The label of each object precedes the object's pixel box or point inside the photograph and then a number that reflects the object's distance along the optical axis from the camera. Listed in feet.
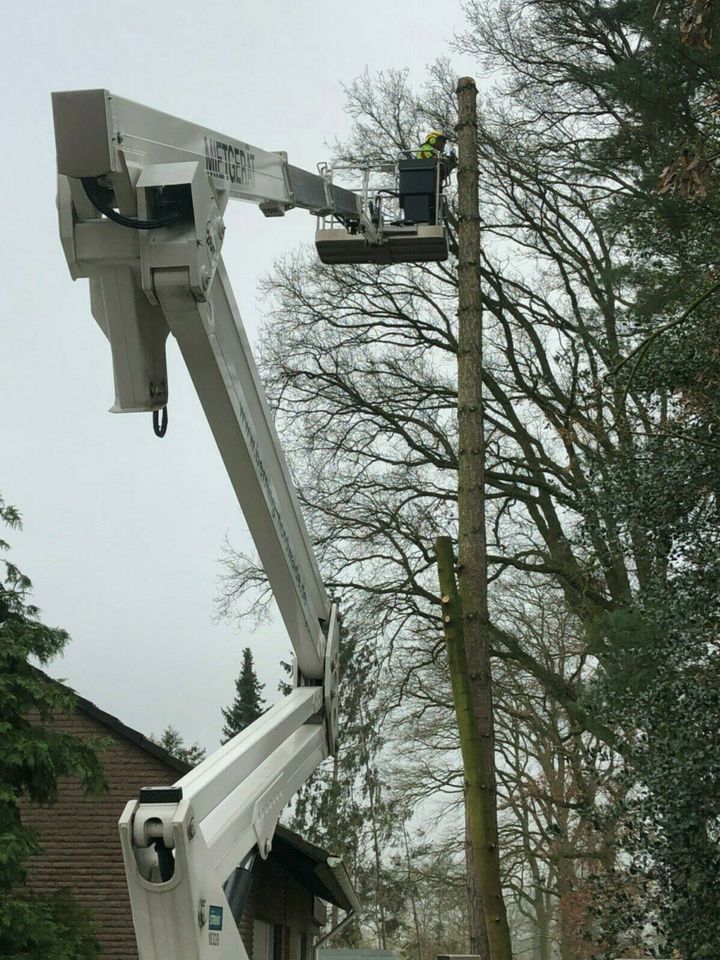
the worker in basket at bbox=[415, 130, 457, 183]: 37.93
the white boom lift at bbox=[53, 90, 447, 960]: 16.16
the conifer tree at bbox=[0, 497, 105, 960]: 37.52
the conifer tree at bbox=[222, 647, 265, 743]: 206.18
